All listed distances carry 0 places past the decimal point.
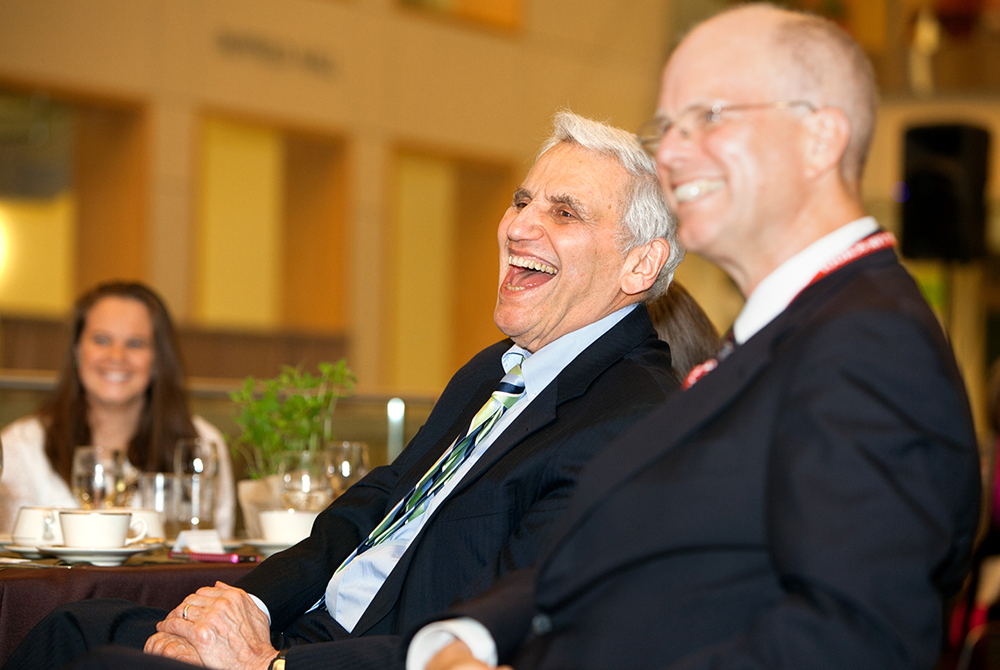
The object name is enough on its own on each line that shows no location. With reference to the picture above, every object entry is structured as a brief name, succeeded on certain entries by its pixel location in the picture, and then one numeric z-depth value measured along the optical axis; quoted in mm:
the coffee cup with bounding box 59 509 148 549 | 2199
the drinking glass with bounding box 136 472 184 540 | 2695
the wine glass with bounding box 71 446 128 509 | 2664
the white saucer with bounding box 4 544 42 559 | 2317
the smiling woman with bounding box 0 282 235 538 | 3520
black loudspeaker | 8117
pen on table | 2316
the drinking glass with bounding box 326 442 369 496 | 2705
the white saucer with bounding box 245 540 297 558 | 2479
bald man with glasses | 1137
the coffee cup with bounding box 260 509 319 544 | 2529
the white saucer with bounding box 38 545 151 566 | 2166
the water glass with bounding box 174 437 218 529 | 2715
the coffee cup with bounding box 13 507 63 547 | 2338
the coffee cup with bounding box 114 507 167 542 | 2420
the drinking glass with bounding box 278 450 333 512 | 2627
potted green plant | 2701
